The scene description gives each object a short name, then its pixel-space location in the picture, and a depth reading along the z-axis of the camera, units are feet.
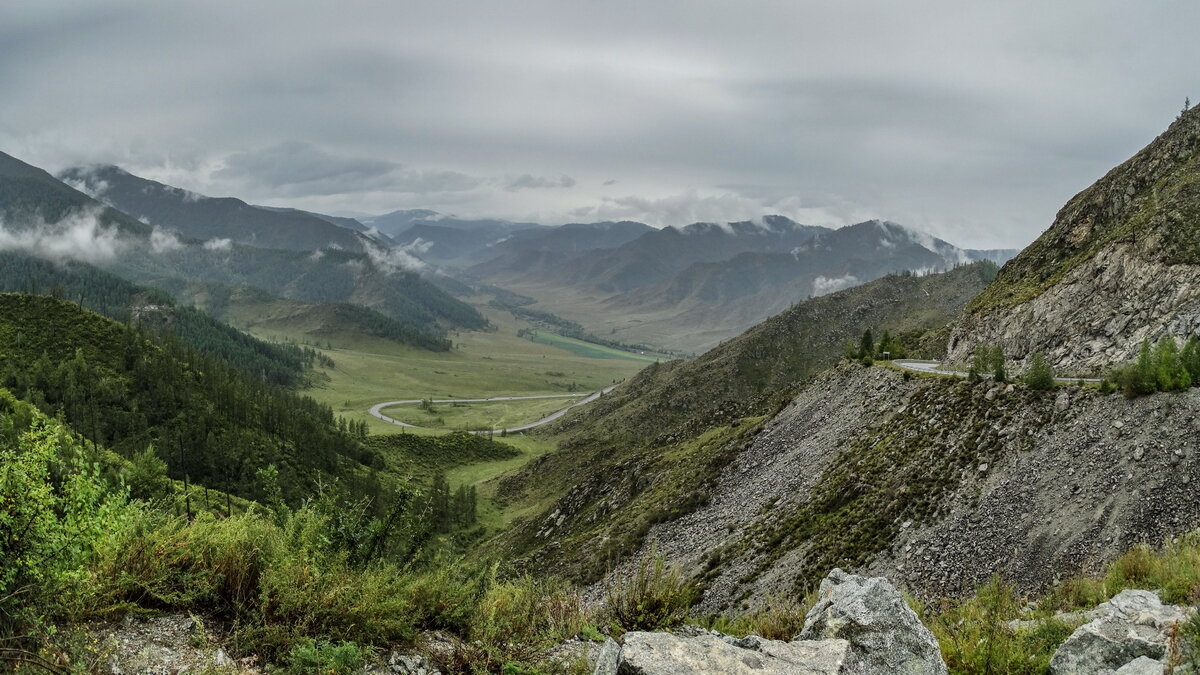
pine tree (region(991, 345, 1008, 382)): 122.01
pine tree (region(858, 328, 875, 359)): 203.12
